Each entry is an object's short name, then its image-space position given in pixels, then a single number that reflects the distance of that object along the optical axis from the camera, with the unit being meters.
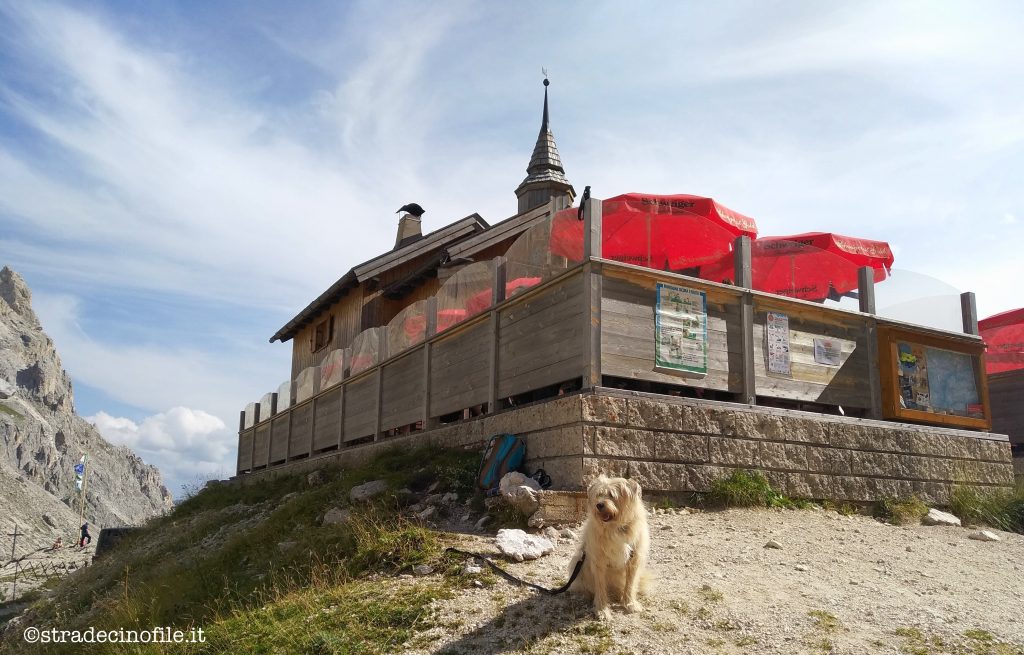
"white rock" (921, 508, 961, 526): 9.34
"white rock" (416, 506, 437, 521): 8.38
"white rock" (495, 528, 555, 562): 6.69
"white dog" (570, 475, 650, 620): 5.39
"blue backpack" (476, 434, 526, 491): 8.63
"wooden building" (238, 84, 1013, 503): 8.37
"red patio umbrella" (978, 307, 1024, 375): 14.18
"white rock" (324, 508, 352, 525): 8.76
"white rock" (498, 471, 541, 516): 7.56
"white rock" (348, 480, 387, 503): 9.39
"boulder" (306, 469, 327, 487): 14.40
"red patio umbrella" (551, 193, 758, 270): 9.52
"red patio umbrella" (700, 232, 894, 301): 9.96
